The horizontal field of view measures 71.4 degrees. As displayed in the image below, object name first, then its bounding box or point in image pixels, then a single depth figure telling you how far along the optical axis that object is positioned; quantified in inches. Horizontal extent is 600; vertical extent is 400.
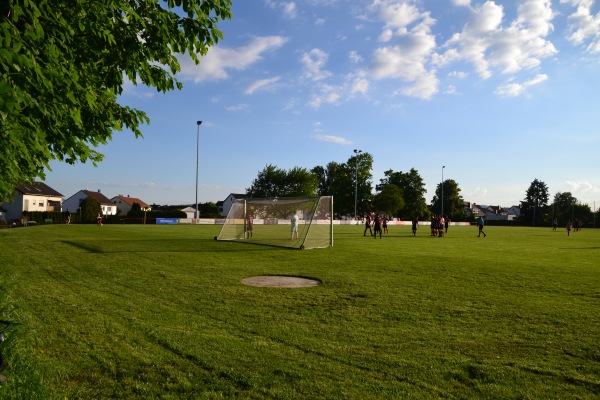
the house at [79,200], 4074.8
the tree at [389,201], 3661.4
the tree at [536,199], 4727.9
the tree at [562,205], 4323.3
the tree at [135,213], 2551.9
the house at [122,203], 4751.5
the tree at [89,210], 2432.7
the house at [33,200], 3061.0
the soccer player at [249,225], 1044.5
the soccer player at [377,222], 1247.1
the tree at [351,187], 3831.2
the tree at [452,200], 4672.5
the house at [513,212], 7105.3
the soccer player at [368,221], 1384.2
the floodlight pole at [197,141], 2116.1
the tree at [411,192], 3973.9
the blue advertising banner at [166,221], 2331.6
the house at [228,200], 5364.2
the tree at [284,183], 3895.2
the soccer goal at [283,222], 884.6
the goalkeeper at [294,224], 929.7
